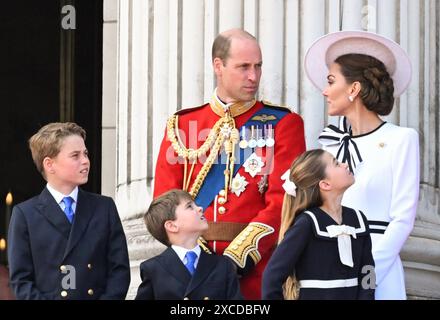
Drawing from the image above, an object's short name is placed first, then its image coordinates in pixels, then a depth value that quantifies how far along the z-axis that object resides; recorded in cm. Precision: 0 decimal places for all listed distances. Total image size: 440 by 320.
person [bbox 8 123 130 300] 1780
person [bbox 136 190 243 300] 1773
